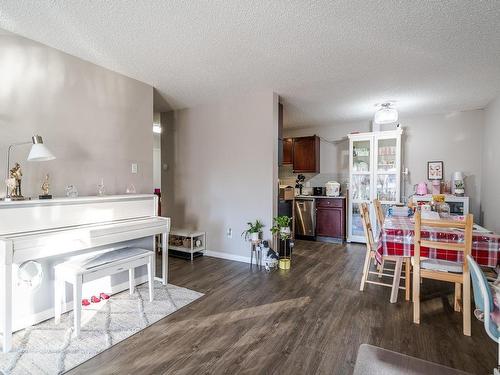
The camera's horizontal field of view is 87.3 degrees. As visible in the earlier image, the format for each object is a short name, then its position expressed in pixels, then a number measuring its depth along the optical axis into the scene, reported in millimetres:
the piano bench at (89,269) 1953
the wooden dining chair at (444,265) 1949
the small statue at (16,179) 2062
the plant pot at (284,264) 3521
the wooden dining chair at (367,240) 2793
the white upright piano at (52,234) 1800
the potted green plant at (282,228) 3562
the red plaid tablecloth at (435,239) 2053
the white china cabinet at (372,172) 4738
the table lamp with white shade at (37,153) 2076
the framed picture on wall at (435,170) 4633
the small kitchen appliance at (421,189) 4551
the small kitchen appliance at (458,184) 4332
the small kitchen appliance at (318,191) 5492
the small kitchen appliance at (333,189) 5316
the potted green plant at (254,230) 3580
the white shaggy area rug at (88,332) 1684
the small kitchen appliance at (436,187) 4516
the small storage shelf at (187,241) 3986
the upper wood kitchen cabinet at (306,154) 5561
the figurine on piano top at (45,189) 2224
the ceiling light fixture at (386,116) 3389
